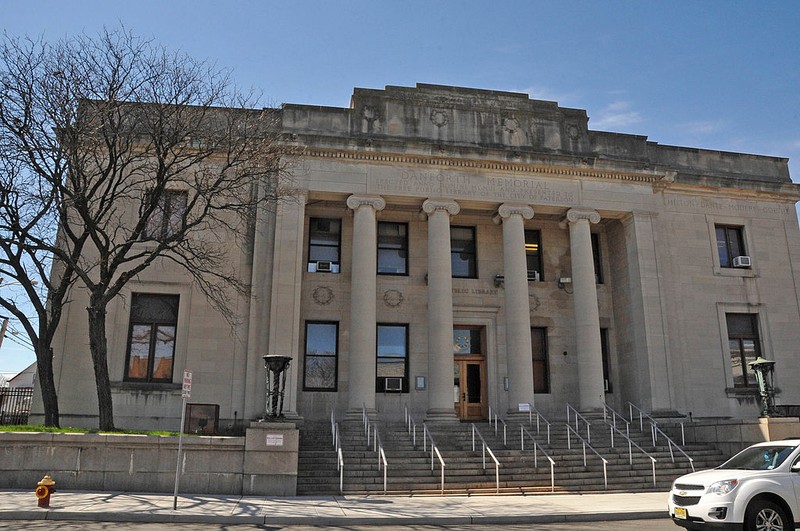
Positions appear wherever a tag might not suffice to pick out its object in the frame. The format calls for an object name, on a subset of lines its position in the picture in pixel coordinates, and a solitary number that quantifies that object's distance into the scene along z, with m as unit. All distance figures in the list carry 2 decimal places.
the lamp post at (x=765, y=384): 19.09
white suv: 9.41
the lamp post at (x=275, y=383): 15.91
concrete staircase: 16.56
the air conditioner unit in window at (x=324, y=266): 24.16
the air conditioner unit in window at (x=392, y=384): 23.62
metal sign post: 12.70
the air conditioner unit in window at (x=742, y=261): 26.25
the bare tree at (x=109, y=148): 17.09
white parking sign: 12.70
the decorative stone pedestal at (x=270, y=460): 15.05
